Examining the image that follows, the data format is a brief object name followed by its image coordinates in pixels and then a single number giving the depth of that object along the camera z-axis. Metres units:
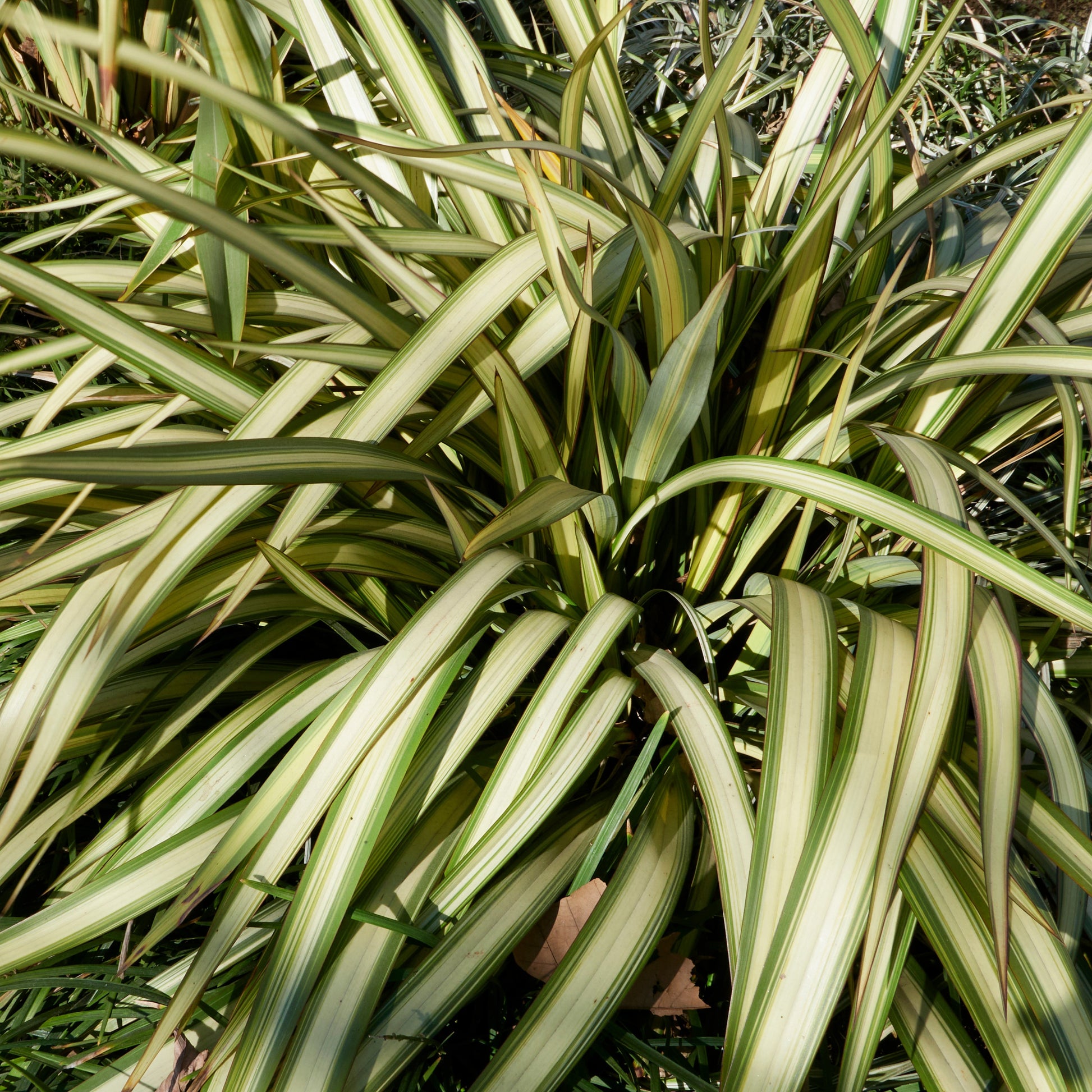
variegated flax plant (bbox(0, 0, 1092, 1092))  0.67
